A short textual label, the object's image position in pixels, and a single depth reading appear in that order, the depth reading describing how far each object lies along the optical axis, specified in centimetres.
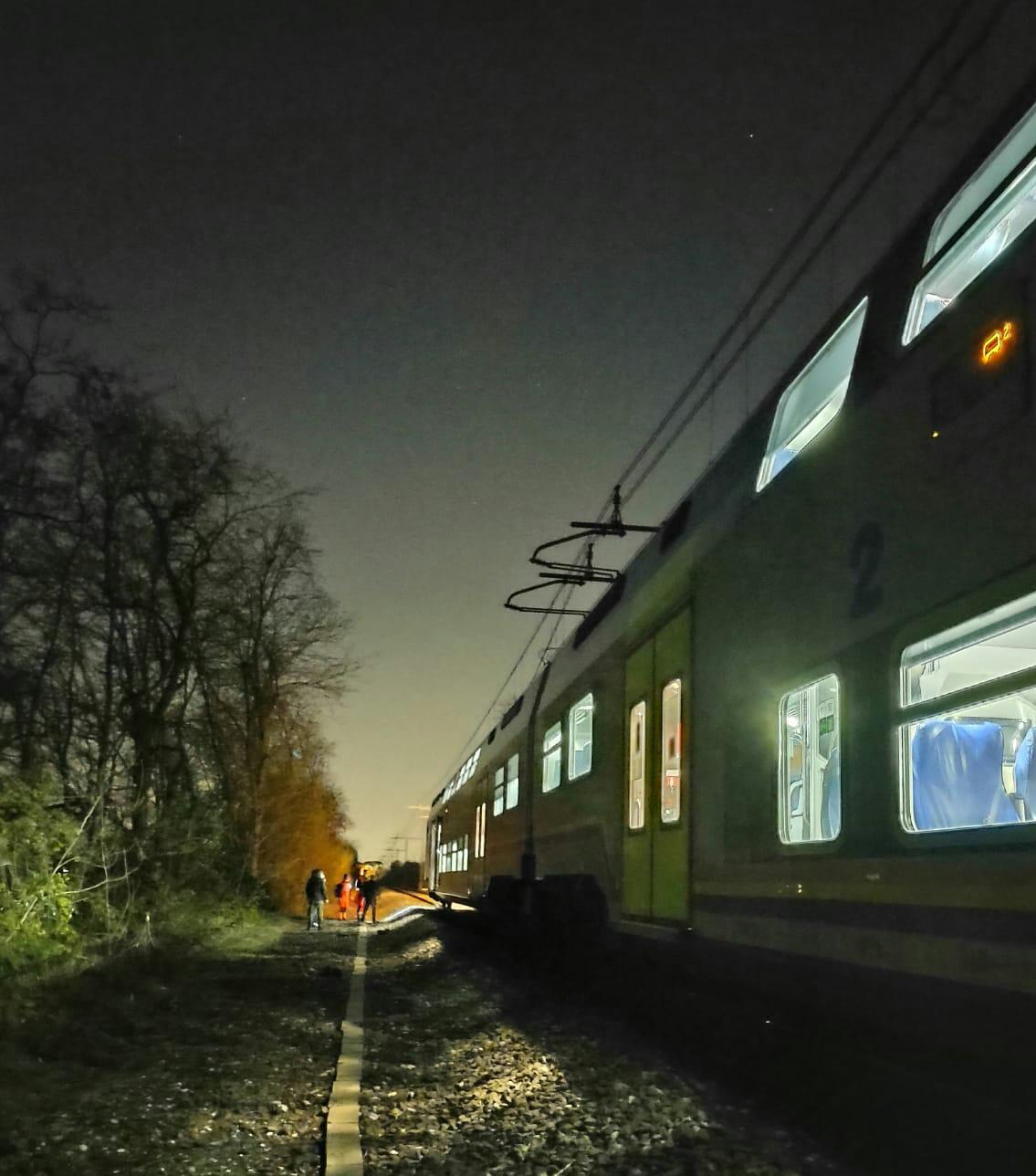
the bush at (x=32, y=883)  974
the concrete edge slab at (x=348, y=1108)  506
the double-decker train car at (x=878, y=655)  431
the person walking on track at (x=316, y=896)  2592
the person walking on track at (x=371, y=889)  3281
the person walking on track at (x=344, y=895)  3403
